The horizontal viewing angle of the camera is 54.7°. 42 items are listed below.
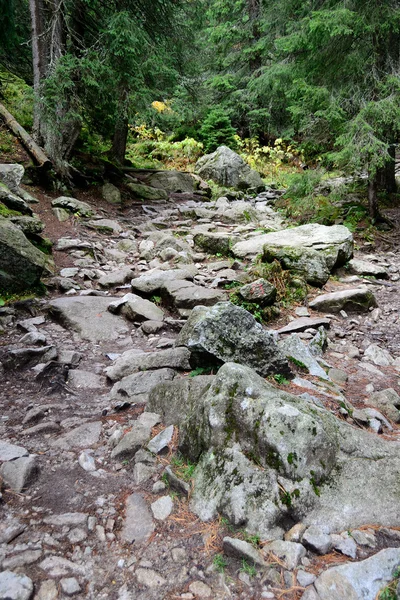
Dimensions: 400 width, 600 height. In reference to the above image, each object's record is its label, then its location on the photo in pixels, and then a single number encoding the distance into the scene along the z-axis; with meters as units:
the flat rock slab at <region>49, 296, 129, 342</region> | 5.43
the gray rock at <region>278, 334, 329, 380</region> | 4.36
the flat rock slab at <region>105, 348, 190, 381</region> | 4.22
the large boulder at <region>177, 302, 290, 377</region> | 3.76
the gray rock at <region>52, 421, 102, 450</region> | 3.00
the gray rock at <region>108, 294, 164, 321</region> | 5.95
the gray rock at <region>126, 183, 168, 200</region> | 14.62
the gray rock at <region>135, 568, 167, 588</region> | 1.93
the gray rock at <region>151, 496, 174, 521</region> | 2.36
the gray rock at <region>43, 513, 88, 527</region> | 2.25
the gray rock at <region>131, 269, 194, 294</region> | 6.82
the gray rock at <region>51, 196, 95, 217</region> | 10.56
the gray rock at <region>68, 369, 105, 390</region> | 4.07
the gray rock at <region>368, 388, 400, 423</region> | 3.86
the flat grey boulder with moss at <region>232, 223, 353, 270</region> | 8.01
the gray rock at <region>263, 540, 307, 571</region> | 1.98
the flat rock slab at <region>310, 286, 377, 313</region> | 6.51
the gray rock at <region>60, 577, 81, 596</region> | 1.85
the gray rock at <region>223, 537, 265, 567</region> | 1.99
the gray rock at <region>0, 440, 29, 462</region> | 2.67
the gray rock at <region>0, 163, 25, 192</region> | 8.62
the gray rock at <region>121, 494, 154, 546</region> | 2.21
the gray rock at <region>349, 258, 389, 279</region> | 8.16
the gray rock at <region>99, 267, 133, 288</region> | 7.27
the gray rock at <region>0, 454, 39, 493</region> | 2.47
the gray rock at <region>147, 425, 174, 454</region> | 2.87
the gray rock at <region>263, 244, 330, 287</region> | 7.34
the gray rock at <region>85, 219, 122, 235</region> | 10.32
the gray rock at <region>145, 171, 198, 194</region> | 16.08
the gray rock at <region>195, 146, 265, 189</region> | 17.77
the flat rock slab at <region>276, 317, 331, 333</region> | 5.59
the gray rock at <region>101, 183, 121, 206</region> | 13.04
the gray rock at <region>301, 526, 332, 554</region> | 2.04
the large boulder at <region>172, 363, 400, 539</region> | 2.23
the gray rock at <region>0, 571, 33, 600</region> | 1.76
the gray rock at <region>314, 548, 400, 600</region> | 1.78
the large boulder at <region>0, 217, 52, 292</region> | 5.71
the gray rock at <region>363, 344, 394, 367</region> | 5.06
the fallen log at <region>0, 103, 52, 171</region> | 10.97
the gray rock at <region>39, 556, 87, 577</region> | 1.95
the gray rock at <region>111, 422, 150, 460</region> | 2.91
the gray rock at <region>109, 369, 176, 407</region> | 3.78
